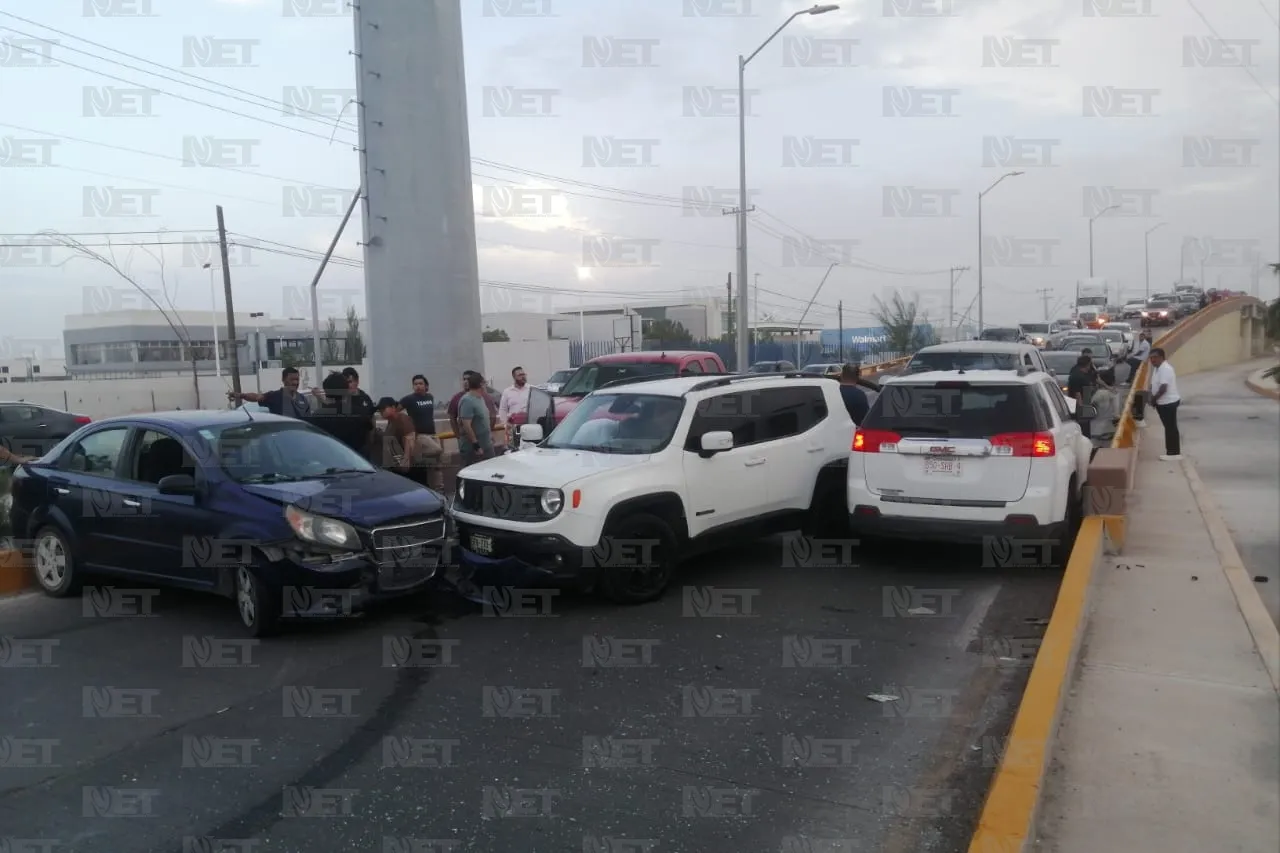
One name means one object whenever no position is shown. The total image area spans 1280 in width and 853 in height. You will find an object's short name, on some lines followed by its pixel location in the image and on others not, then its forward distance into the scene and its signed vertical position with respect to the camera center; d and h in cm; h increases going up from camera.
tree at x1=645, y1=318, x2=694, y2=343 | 6944 +47
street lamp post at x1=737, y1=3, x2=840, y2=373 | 2497 +249
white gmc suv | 838 -115
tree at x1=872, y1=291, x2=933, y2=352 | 5084 +0
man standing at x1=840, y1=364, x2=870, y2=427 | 1100 -77
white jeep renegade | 761 -119
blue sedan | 705 -118
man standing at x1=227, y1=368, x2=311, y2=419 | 1119 -50
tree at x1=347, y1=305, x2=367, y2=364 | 5796 +47
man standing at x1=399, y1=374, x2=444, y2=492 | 1134 -98
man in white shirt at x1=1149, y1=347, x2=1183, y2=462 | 1564 -112
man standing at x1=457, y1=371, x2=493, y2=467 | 1216 -94
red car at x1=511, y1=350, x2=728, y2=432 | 1535 -46
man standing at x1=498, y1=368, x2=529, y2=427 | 1427 -81
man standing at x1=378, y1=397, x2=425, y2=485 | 1109 -102
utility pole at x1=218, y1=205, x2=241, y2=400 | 3558 +255
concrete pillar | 1561 +243
